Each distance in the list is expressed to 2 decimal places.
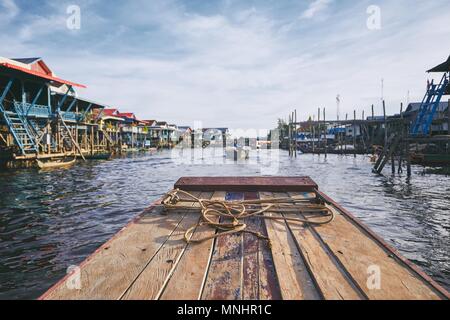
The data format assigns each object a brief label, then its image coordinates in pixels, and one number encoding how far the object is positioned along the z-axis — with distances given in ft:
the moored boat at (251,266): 6.89
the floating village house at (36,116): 69.51
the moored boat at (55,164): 67.82
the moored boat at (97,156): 97.17
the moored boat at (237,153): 119.43
